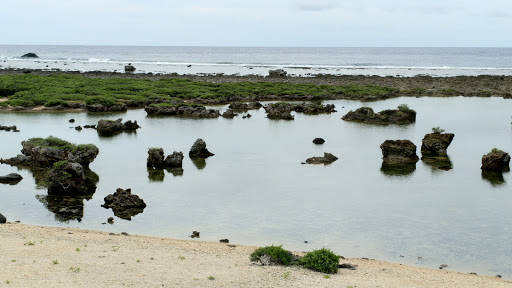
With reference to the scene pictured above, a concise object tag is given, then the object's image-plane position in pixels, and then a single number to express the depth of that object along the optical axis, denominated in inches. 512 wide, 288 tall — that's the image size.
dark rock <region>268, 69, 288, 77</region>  4045.3
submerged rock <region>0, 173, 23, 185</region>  1120.2
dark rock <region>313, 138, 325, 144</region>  1565.0
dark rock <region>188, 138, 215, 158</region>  1376.7
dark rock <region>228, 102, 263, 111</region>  2368.4
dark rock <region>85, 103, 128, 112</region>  2260.1
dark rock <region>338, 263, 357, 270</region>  674.8
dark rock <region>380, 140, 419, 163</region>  1381.6
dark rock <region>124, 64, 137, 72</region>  4680.1
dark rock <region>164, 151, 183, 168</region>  1274.6
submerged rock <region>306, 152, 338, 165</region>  1323.9
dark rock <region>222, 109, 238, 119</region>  2082.9
